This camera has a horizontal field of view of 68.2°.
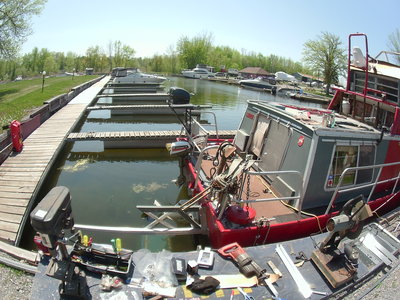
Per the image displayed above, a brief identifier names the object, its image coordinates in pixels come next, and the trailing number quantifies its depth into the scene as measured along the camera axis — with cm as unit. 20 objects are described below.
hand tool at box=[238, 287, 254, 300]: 412
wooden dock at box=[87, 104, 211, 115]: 2303
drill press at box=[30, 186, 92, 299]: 345
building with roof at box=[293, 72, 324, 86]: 9531
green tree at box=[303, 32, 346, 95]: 5122
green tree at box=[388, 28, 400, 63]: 4069
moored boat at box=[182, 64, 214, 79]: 7169
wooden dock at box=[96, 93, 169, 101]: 2908
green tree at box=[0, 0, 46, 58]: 2855
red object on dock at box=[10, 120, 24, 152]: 1103
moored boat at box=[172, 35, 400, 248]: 586
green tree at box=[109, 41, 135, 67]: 8412
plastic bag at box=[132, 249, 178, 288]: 433
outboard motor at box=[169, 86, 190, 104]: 923
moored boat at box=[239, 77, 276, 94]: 5462
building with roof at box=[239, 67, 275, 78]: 8712
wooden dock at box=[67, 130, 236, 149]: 1429
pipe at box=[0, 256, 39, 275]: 468
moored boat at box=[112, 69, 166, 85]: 3841
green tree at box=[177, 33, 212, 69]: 9156
